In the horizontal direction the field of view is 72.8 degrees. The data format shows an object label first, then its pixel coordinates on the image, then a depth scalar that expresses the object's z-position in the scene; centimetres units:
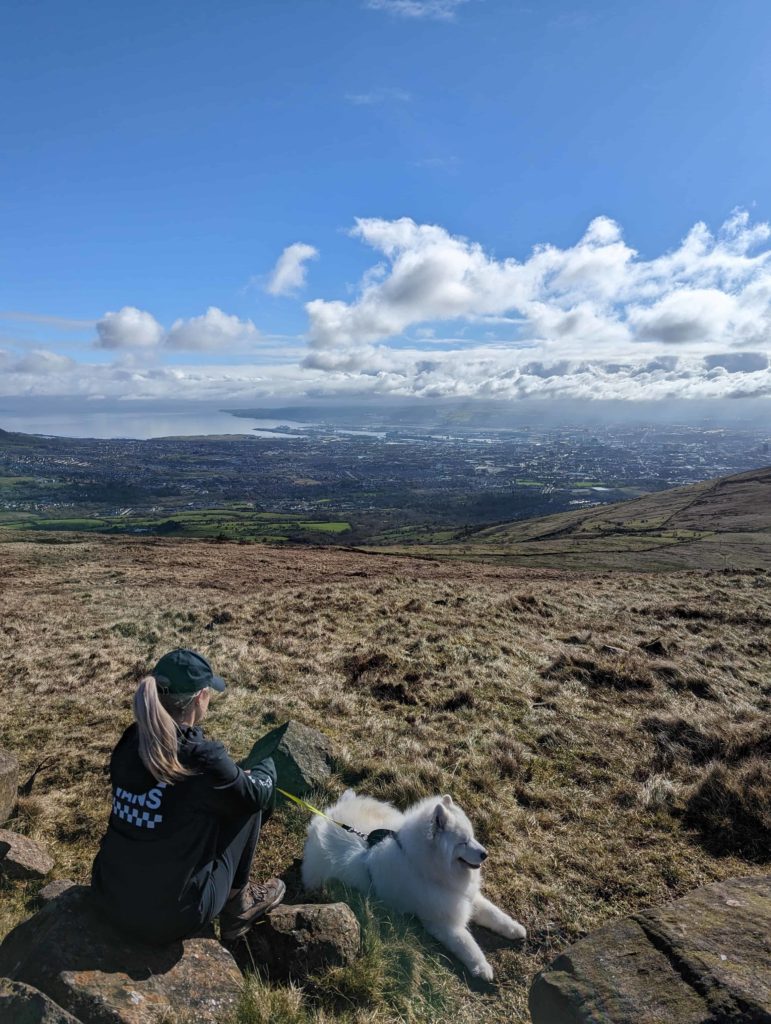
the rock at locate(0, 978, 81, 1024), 275
